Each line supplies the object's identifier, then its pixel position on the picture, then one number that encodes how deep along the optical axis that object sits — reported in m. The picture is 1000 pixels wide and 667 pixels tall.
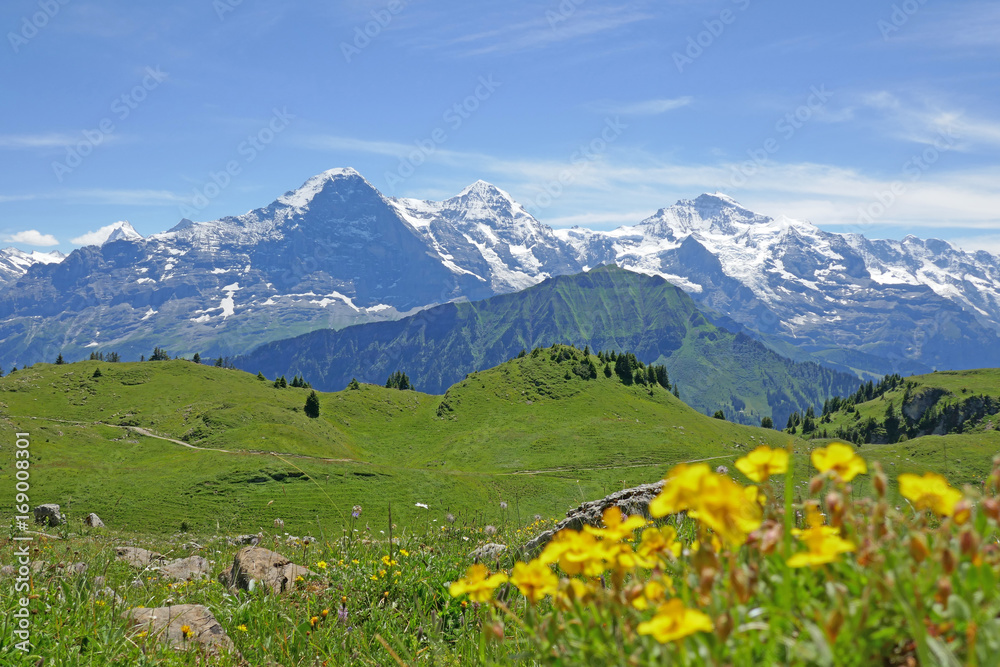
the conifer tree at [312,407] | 74.75
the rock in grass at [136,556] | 13.73
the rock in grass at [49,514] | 28.00
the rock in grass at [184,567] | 12.56
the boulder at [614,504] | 11.72
